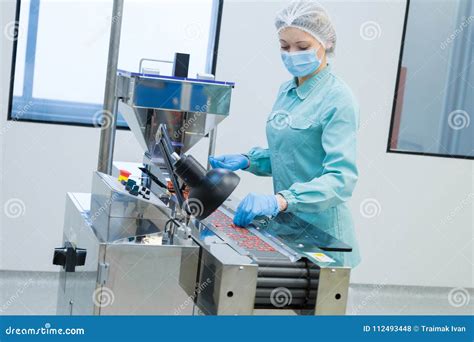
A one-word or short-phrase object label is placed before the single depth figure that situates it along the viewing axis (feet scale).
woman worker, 14.43
